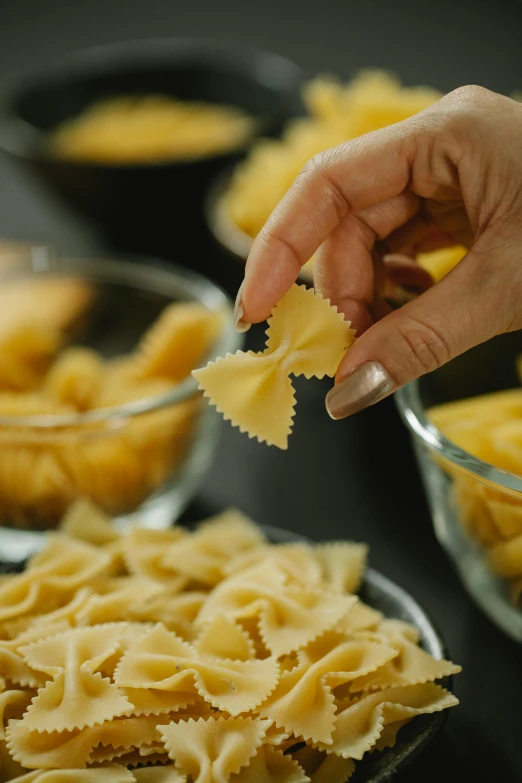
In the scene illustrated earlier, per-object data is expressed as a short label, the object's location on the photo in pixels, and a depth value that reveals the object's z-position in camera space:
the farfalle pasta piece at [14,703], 0.37
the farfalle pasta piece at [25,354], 0.51
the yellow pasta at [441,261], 0.49
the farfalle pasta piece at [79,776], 0.35
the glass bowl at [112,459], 0.45
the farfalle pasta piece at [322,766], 0.36
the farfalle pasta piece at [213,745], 0.35
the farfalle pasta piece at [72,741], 0.36
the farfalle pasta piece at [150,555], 0.42
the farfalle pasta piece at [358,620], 0.40
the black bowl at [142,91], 0.62
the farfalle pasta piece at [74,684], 0.36
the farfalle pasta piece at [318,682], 0.36
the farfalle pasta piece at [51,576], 0.41
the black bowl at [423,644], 0.36
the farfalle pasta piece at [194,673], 0.37
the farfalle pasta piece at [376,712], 0.36
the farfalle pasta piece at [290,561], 0.42
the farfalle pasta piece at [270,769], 0.36
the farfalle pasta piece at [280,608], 0.39
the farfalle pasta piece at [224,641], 0.39
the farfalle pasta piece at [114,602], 0.40
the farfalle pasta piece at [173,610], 0.40
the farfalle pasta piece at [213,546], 0.42
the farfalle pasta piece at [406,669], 0.38
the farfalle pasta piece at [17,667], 0.38
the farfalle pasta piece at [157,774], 0.36
